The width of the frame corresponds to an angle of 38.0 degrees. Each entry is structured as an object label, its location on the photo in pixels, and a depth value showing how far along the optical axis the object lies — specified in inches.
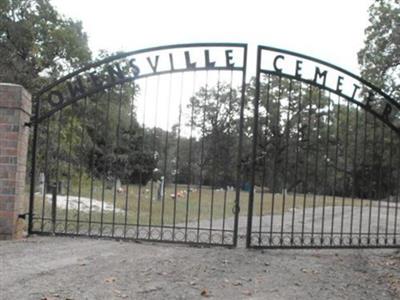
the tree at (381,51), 936.3
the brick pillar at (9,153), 291.6
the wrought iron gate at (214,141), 300.5
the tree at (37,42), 1238.9
